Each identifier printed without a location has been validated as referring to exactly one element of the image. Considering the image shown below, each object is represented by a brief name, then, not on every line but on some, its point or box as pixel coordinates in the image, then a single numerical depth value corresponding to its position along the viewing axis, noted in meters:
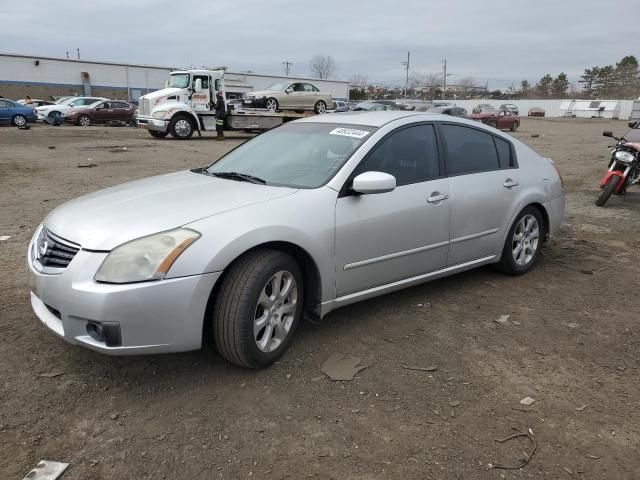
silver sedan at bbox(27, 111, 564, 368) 2.79
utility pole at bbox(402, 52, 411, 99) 88.25
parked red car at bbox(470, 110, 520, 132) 31.81
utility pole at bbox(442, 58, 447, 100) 94.55
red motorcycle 8.41
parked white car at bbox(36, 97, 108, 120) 27.96
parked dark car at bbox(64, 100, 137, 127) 27.83
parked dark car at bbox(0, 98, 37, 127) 24.88
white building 44.41
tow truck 20.53
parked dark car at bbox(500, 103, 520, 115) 40.42
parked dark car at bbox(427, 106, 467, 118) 26.40
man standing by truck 20.77
